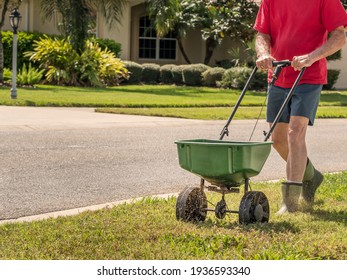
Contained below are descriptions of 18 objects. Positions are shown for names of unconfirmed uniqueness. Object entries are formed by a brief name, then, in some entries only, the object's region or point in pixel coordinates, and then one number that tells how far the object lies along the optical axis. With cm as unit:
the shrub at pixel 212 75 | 3161
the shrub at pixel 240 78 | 3003
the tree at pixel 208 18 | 2741
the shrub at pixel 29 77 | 2591
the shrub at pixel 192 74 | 3206
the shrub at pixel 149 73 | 3272
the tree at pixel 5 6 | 2600
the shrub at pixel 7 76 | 2673
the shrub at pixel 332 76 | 3394
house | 3334
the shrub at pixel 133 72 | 3150
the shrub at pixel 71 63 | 2773
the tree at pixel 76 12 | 2622
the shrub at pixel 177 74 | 3253
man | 692
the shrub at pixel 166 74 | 3288
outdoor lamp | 2128
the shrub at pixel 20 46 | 2969
